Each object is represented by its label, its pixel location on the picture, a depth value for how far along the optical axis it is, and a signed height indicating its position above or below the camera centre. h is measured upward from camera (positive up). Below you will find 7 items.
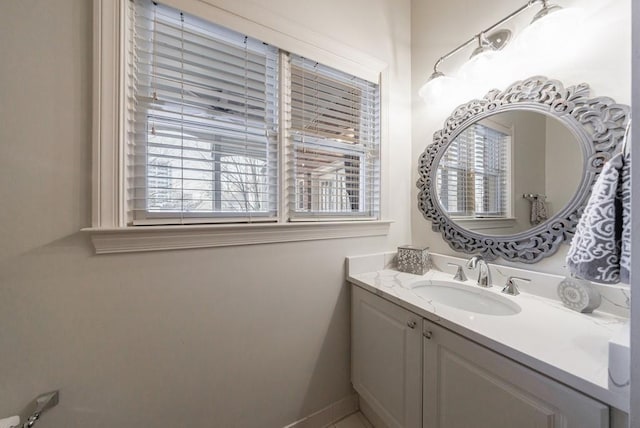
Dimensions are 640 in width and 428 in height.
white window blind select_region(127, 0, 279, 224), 0.94 +0.41
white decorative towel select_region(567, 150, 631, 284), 0.47 -0.03
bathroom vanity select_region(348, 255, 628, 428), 0.61 -0.48
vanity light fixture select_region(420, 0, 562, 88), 1.10 +0.92
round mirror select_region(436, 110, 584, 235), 1.02 +0.21
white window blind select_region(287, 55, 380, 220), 1.27 +0.42
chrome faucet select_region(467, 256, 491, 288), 1.19 -0.29
